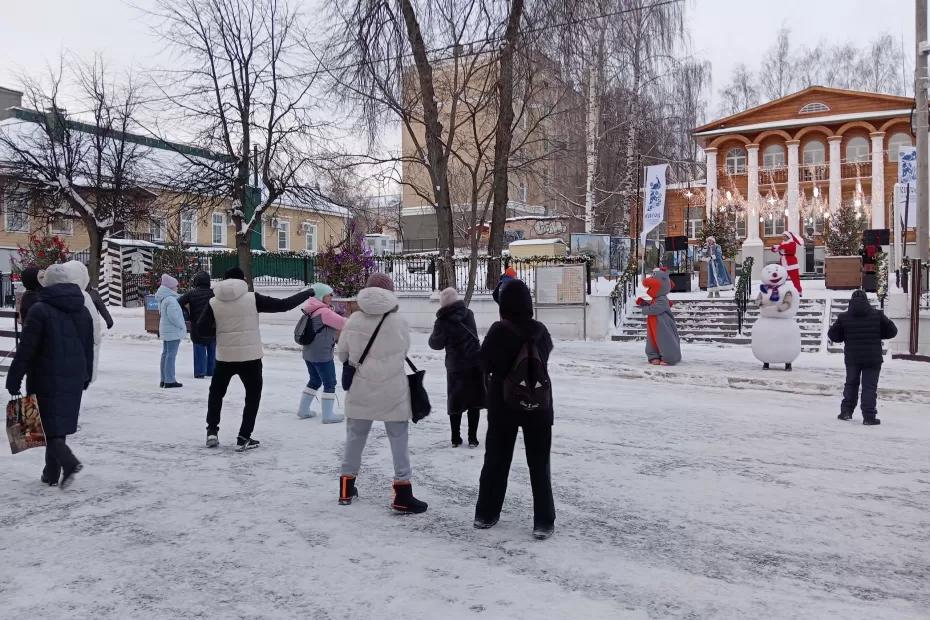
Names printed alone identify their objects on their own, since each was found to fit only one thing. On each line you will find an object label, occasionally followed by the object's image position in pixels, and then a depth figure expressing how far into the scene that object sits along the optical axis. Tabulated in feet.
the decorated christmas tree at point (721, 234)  85.71
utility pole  46.98
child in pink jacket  27.73
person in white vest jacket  22.90
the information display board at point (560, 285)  59.82
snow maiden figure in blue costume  70.59
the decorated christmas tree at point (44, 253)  87.15
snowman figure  42.60
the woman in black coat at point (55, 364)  18.54
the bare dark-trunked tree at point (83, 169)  100.89
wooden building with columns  140.77
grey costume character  44.91
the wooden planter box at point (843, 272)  74.02
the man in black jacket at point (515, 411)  15.39
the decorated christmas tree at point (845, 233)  114.93
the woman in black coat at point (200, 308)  36.65
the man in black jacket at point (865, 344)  28.84
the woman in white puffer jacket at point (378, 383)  17.21
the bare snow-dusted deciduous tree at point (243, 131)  77.87
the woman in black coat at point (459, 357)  22.94
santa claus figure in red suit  66.39
